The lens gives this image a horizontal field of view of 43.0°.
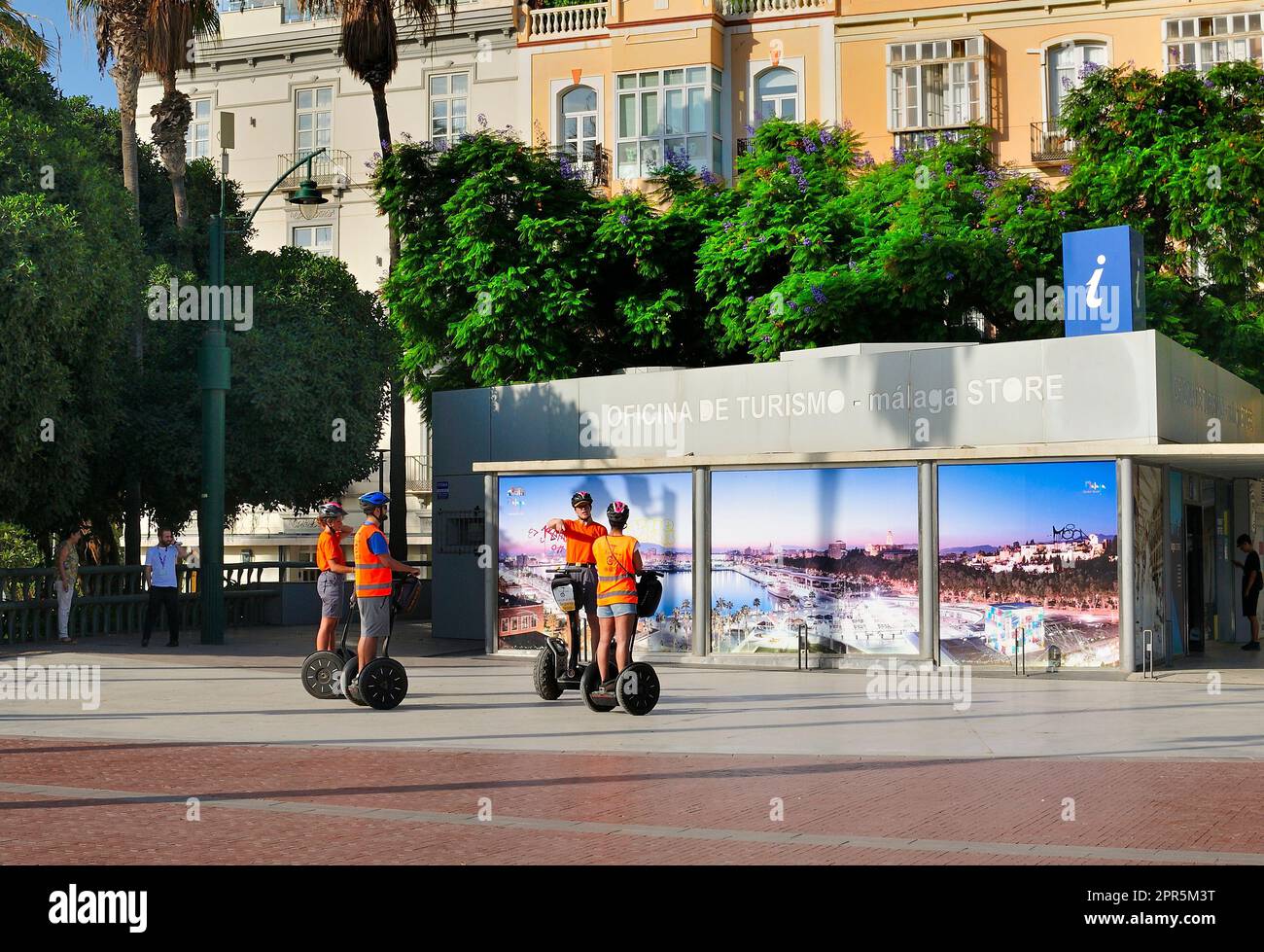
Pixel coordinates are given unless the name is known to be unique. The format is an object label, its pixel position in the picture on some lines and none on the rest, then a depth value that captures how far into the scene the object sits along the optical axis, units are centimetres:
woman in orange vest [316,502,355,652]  1599
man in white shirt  2473
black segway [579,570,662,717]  1430
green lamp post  2527
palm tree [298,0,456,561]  3728
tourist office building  1916
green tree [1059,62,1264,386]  3159
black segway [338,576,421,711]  1491
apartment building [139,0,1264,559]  3872
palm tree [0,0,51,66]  2666
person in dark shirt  2389
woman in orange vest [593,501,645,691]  1416
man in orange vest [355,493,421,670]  1462
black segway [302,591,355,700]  1591
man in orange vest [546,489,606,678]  1458
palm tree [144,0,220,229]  3319
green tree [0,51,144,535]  2369
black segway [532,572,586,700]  1562
